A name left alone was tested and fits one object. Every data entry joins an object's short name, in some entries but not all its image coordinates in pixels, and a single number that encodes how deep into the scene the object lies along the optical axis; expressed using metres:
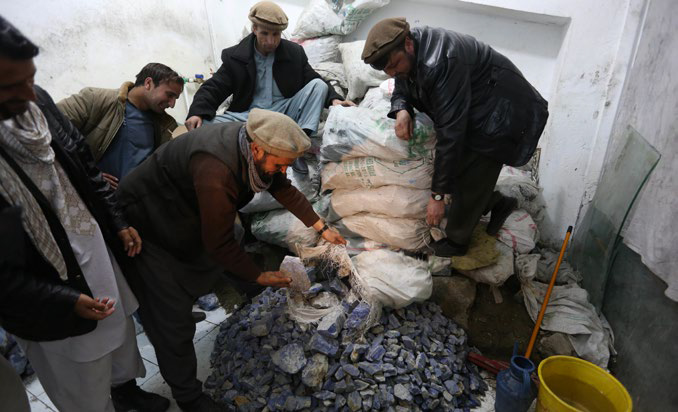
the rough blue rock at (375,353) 1.70
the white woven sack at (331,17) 2.96
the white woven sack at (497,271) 2.01
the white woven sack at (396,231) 1.95
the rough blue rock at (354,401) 1.56
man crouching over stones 1.23
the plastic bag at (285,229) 2.17
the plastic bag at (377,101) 2.06
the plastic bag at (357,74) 2.69
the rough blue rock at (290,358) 1.65
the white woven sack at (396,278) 1.81
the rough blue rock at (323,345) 1.68
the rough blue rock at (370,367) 1.64
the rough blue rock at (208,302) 2.41
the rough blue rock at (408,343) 1.78
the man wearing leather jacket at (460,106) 1.57
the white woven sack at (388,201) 1.91
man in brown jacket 1.85
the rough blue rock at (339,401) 1.57
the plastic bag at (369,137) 1.85
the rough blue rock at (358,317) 1.77
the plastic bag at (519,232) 2.15
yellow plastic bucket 1.42
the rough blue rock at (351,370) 1.64
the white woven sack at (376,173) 1.88
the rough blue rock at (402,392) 1.59
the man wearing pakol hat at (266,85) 2.36
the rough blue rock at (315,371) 1.62
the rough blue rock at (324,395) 1.60
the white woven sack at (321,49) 3.08
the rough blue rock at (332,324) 1.72
